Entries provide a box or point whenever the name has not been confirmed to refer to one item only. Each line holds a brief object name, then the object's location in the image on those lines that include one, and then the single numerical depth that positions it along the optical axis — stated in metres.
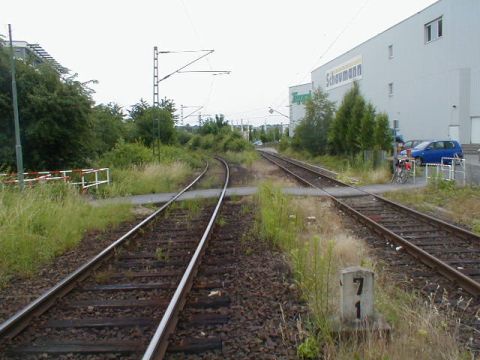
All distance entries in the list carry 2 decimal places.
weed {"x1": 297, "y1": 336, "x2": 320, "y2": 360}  4.20
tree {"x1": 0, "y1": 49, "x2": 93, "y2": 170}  18.50
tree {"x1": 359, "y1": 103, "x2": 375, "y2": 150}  26.41
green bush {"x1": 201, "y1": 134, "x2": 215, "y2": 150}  69.38
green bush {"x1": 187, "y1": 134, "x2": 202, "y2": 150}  70.19
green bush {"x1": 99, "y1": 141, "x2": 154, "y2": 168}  25.12
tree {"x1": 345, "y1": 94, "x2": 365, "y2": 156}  28.81
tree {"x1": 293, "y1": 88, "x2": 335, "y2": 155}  38.78
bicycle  19.08
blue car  27.55
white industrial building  33.00
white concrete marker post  4.52
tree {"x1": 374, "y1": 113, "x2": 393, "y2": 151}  24.95
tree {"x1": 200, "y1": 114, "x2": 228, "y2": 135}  73.00
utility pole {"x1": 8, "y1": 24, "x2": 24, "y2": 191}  12.02
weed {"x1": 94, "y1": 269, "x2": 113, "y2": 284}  6.78
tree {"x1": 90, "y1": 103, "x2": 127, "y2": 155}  33.84
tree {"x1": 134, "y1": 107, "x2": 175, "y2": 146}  36.53
